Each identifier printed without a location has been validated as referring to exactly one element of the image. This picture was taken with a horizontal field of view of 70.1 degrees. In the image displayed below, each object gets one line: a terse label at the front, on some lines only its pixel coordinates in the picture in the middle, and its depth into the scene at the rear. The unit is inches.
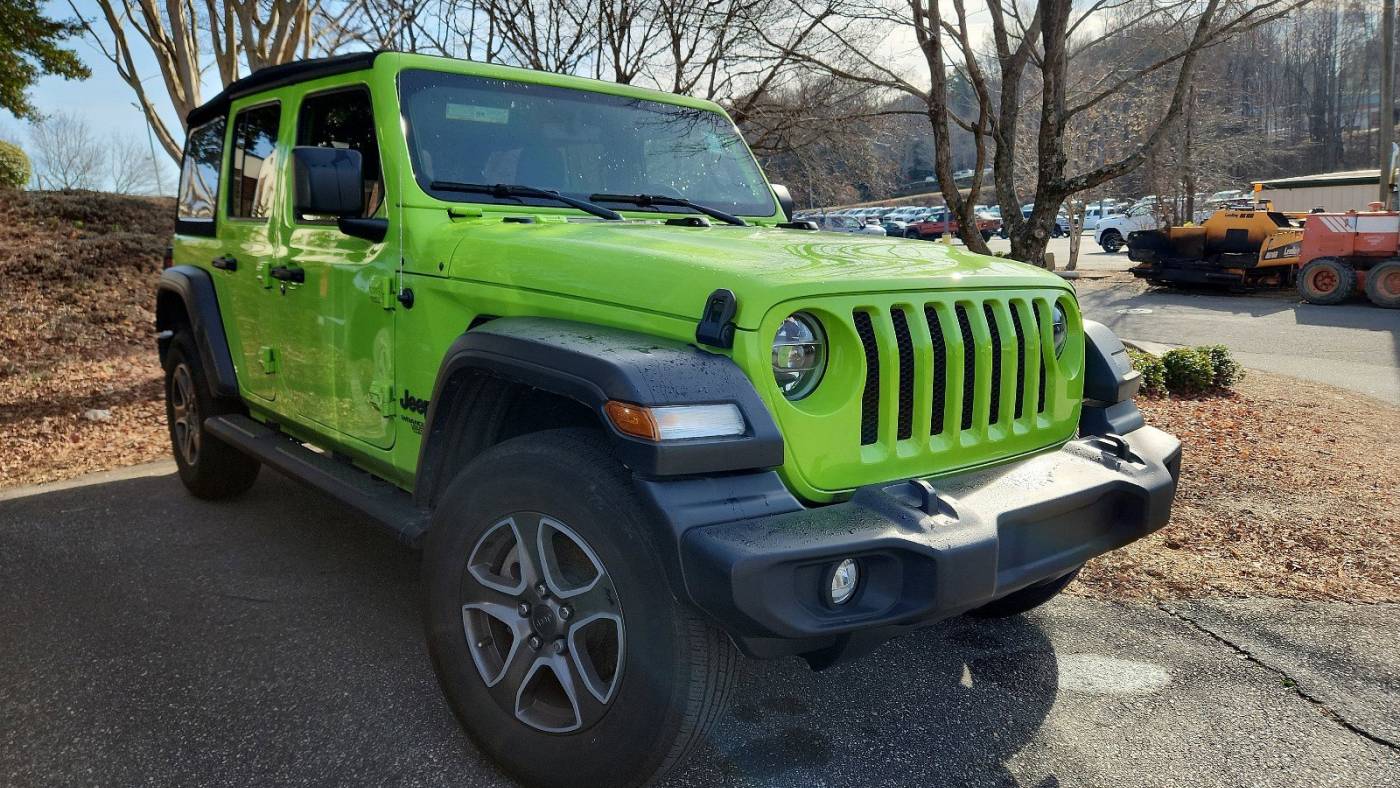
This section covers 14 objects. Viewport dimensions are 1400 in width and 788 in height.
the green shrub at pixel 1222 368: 329.7
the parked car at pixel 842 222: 1339.0
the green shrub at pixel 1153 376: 313.7
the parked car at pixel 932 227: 1540.4
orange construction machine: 595.2
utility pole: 744.3
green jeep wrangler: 86.9
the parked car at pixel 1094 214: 1626.8
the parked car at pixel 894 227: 1594.5
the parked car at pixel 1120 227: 1193.4
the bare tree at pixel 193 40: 378.3
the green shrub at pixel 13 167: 586.6
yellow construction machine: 683.4
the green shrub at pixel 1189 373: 323.0
